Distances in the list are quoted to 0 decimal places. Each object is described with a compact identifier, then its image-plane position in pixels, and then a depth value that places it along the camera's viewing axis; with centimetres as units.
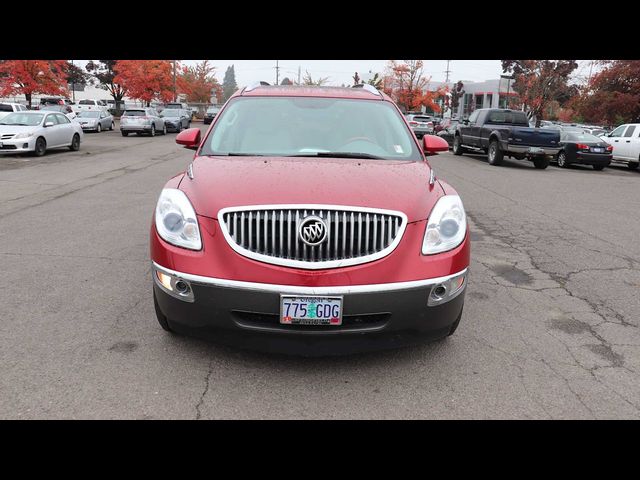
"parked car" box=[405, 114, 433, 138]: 3755
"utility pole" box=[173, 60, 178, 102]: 4952
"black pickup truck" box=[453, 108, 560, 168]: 1809
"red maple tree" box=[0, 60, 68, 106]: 3344
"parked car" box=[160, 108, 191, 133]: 3568
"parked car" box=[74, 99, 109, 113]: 4175
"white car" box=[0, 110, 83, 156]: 1741
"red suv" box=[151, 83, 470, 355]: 303
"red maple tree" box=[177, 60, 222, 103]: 6892
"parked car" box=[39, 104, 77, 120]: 3422
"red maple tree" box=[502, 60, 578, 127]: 4162
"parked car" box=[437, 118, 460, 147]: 2454
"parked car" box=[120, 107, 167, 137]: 3108
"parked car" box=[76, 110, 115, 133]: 3247
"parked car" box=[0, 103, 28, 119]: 2579
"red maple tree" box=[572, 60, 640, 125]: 2944
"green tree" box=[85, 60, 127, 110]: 5952
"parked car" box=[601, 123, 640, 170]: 2039
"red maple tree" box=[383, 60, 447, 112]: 5900
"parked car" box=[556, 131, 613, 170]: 1964
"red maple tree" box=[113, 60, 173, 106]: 4591
